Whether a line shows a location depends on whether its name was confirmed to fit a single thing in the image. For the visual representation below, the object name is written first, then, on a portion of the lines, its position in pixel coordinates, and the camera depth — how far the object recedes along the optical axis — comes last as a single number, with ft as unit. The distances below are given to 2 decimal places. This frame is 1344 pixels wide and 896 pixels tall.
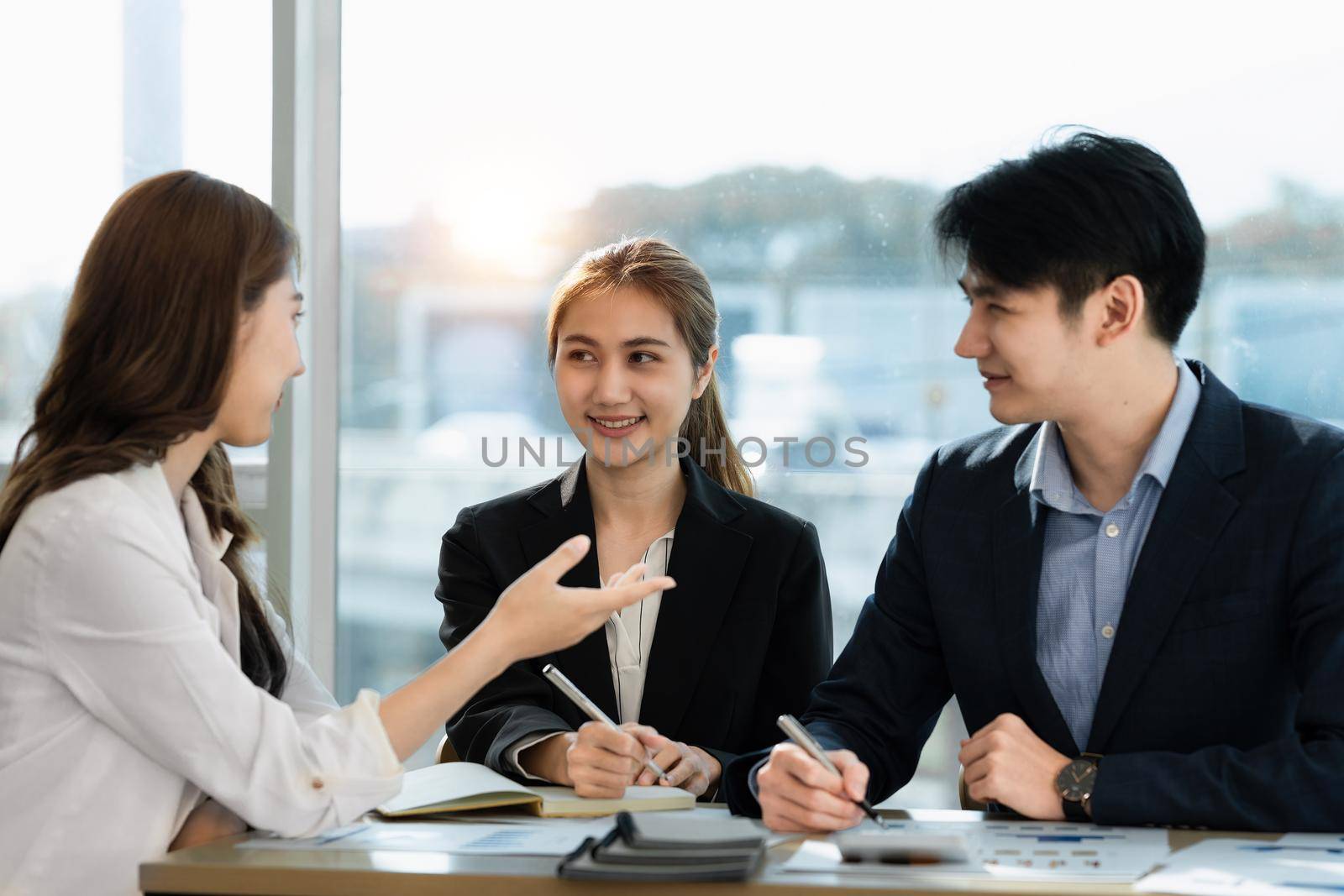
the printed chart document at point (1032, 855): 7.27
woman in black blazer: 9.05
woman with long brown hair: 7.58
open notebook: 7.88
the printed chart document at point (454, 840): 7.51
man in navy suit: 7.85
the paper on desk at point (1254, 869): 7.14
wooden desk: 7.23
